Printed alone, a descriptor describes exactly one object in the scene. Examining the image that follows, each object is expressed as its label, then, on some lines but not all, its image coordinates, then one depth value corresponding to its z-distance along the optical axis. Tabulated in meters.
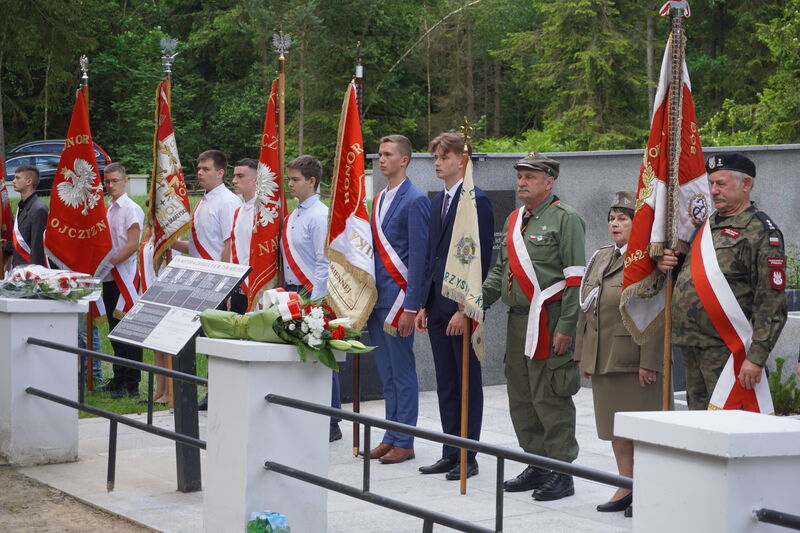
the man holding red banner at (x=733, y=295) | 5.22
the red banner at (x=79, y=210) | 10.01
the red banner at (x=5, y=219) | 11.27
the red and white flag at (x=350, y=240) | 7.29
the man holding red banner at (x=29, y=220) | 10.58
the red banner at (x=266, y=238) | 8.02
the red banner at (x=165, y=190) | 9.41
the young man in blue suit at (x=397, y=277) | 7.14
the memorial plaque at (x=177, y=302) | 6.58
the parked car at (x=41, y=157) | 28.47
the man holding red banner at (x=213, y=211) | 9.09
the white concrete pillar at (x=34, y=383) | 7.48
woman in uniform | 5.96
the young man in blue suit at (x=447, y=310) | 6.84
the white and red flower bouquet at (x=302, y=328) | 5.18
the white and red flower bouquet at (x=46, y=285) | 7.61
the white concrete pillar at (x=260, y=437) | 5.18
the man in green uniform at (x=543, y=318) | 6.23
